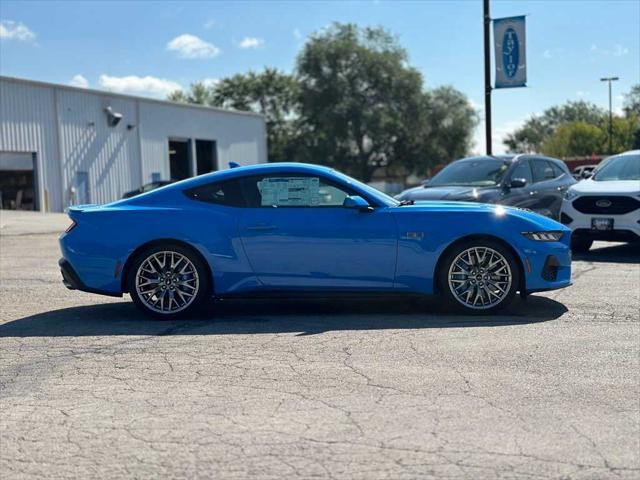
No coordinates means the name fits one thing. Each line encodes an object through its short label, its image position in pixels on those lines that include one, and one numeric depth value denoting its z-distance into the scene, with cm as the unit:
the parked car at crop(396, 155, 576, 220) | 1221
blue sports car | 684
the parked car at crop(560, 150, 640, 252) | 1113
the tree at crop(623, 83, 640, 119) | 8106
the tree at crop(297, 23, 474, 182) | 5822
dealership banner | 1858
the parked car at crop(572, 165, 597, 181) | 1318
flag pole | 1975
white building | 2983
